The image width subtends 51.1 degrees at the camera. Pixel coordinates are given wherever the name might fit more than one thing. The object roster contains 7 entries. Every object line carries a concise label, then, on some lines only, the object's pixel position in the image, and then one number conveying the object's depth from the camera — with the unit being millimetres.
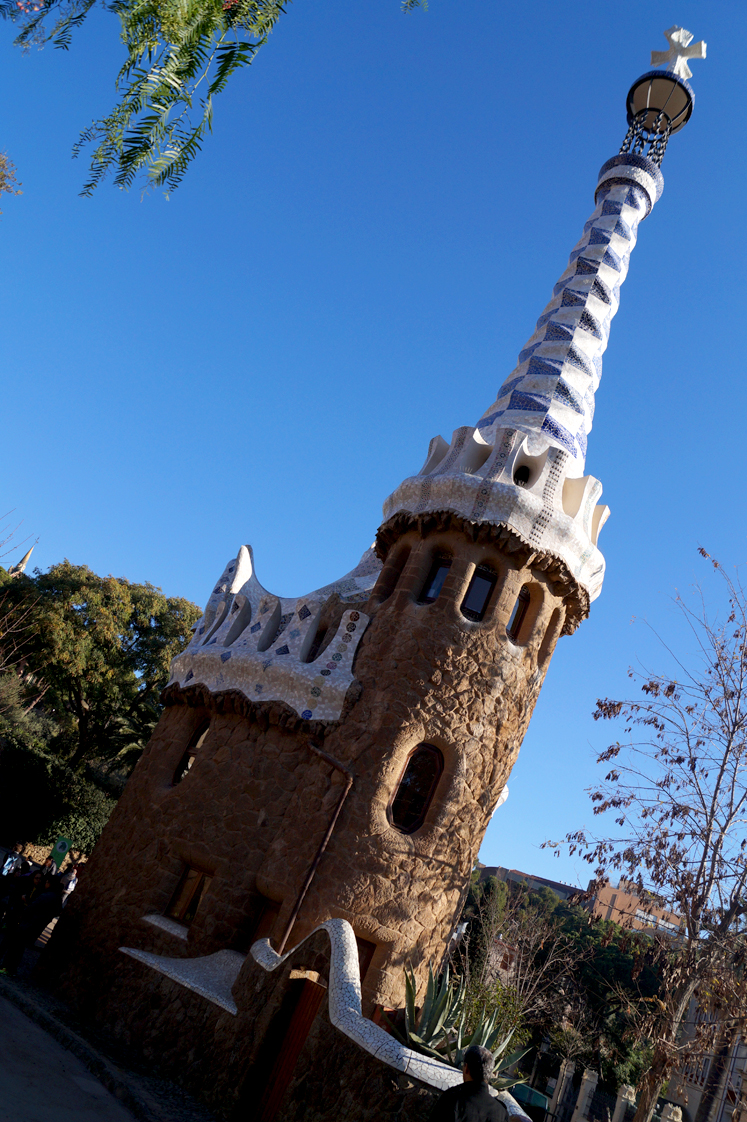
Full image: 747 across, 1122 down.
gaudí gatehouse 7188
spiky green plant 5465
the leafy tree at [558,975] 18536
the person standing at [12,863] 13973
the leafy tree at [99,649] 20859
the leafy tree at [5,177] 7363
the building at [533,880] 49281
